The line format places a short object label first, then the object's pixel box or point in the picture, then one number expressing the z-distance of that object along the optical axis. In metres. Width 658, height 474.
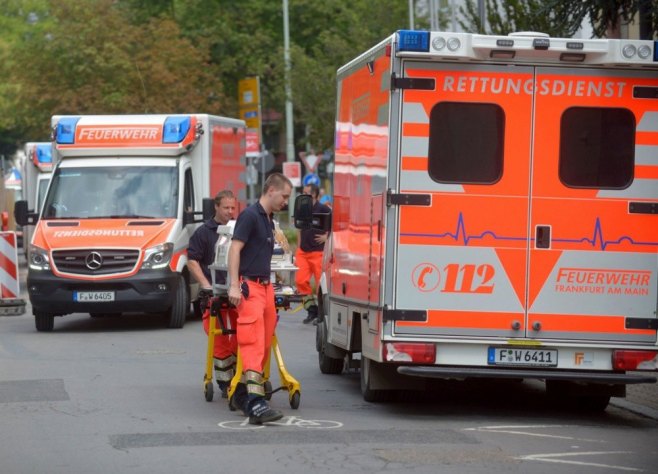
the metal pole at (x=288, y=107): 47.86
